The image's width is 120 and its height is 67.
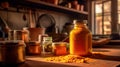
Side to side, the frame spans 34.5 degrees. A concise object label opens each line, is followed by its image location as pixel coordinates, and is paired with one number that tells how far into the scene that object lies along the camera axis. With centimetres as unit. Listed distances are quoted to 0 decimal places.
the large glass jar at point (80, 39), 108
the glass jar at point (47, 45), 123
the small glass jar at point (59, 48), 112
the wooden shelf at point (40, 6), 268
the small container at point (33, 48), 111
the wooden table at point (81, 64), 82
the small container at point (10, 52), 81
